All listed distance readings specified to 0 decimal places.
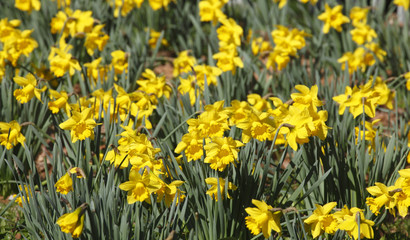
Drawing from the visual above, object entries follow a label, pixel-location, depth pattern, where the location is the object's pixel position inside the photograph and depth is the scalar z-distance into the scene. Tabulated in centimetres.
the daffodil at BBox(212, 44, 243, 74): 703
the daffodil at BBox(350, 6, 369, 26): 902
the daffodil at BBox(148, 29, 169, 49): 924
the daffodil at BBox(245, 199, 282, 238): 423
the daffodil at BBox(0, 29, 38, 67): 709
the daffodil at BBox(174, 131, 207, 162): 470
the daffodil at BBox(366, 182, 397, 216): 457
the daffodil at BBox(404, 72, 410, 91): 666
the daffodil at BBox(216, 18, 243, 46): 758
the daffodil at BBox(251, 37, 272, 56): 851
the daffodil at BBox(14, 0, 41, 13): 852
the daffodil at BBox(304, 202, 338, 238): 435
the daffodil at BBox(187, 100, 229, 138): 486
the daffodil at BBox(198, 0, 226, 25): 855
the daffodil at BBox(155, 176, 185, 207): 434
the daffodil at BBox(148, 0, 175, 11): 937
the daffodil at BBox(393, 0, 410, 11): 927
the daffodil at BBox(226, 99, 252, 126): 556
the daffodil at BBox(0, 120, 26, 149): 534
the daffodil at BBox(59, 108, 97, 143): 497
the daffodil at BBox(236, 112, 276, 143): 472
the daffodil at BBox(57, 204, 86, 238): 380
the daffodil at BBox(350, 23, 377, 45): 837
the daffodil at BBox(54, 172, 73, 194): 451
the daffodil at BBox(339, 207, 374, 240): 423
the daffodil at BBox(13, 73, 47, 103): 574
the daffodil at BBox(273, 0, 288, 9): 984
